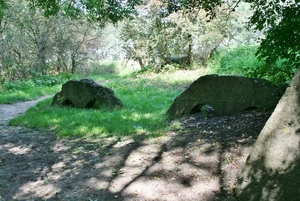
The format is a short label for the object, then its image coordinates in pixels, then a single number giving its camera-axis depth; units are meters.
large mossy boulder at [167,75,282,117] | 5.88
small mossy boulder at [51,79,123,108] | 9.63
